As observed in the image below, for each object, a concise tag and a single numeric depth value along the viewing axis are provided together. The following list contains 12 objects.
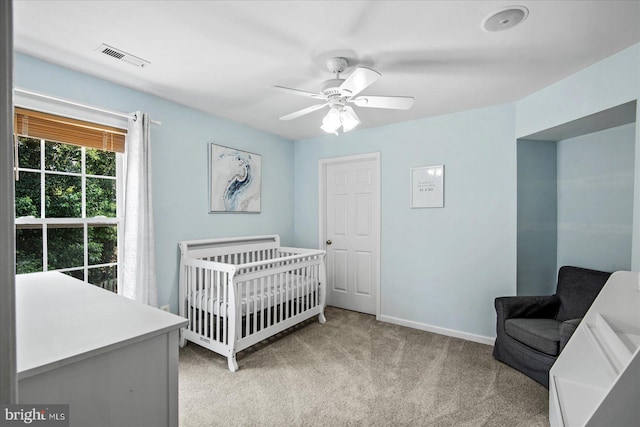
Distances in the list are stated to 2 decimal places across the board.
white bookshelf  1.04
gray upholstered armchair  2.12
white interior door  3.73
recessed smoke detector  1.52
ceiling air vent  1.91
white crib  2.44
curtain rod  1.94
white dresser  0.75
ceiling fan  1.78
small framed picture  3.17
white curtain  2.41
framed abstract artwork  3.19
